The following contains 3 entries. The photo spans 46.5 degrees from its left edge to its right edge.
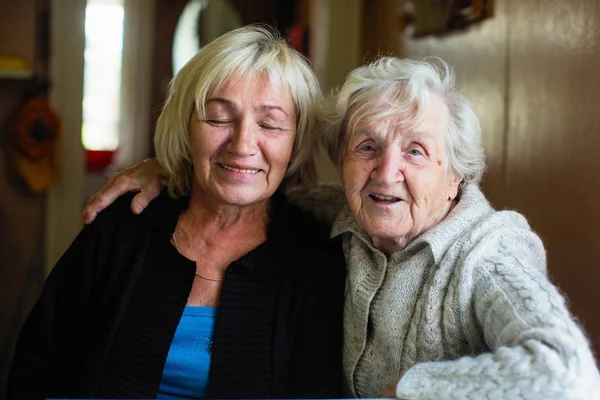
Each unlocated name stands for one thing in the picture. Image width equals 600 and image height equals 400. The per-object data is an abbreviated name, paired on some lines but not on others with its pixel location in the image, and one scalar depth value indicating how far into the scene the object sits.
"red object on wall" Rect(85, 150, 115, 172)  5.27
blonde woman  1.52
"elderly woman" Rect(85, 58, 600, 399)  1.20
